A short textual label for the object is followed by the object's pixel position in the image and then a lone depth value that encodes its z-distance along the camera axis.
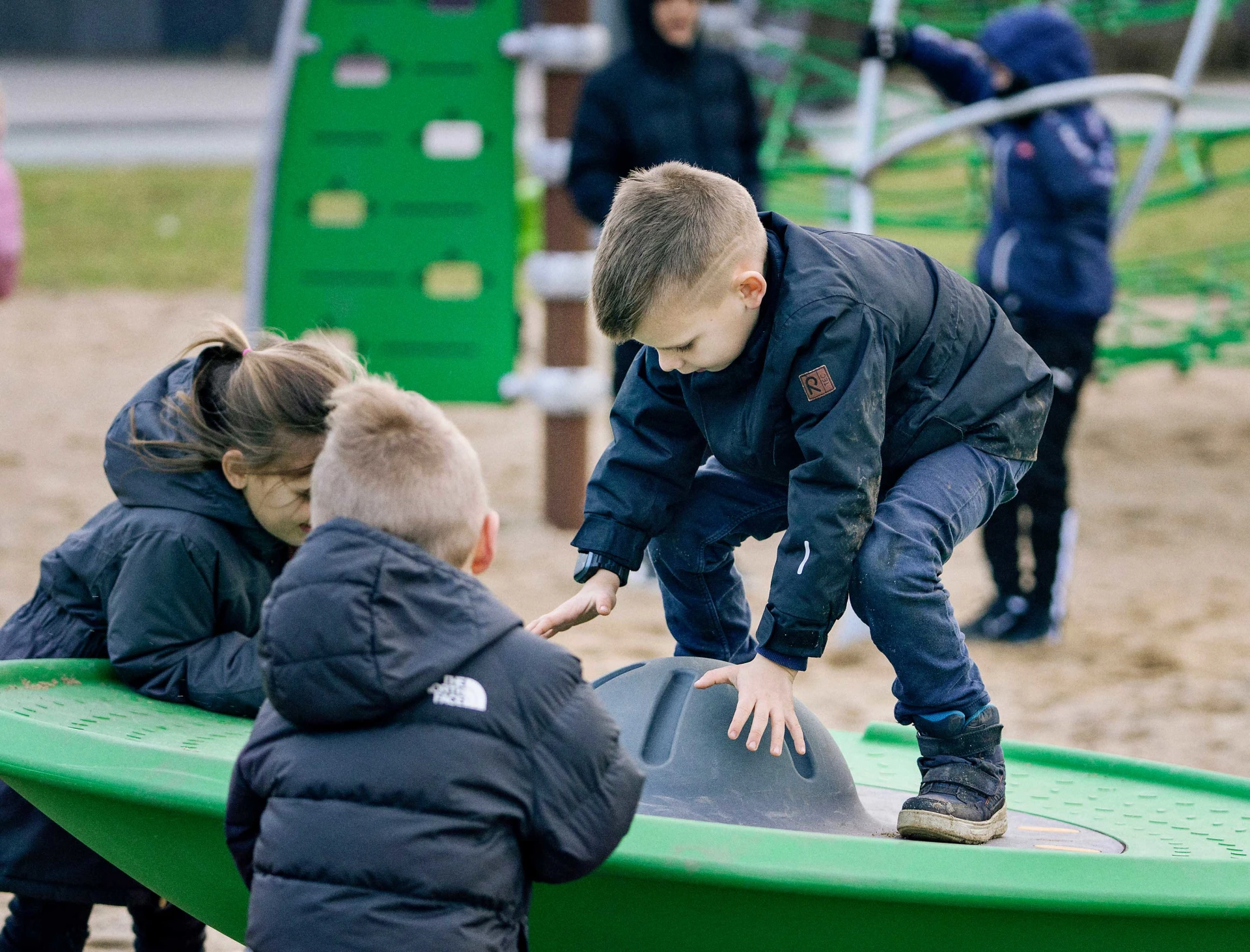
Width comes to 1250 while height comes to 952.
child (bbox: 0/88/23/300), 11.09
